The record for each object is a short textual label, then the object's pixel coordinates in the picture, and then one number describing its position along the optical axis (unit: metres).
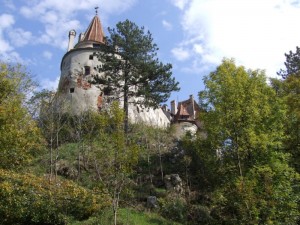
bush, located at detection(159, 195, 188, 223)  19.88
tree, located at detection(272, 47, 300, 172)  21.52
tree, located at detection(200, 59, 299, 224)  16.39
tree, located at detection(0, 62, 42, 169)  17.80
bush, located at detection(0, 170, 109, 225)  17.48
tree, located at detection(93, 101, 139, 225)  16.16
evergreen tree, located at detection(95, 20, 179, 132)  31.00
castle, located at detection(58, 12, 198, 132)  38.41
